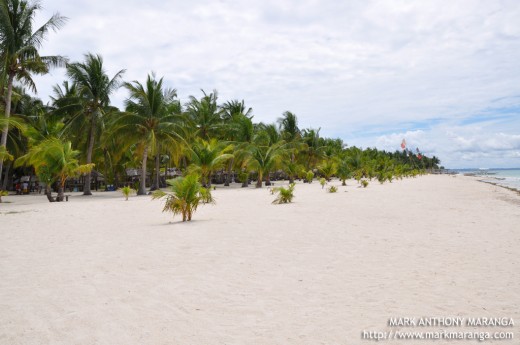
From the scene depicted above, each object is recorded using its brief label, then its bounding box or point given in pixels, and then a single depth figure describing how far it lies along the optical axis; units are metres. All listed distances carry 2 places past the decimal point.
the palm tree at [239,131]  30.35
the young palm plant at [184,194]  8.64
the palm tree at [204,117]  29.98
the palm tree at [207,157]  20.45
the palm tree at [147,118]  21.34
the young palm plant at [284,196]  13.64
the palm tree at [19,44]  17.75
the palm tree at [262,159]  26.57
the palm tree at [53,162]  15.89
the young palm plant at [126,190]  16.63
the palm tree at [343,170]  27.95
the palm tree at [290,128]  37.59
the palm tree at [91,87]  21.58
